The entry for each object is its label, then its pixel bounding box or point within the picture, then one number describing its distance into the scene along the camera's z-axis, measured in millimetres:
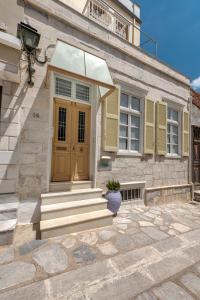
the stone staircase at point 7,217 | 3080
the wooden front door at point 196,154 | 8039
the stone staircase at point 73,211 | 3482
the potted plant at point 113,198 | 4613
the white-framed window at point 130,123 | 5777
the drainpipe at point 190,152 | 7727
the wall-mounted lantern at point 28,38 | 3469
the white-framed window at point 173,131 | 7252
